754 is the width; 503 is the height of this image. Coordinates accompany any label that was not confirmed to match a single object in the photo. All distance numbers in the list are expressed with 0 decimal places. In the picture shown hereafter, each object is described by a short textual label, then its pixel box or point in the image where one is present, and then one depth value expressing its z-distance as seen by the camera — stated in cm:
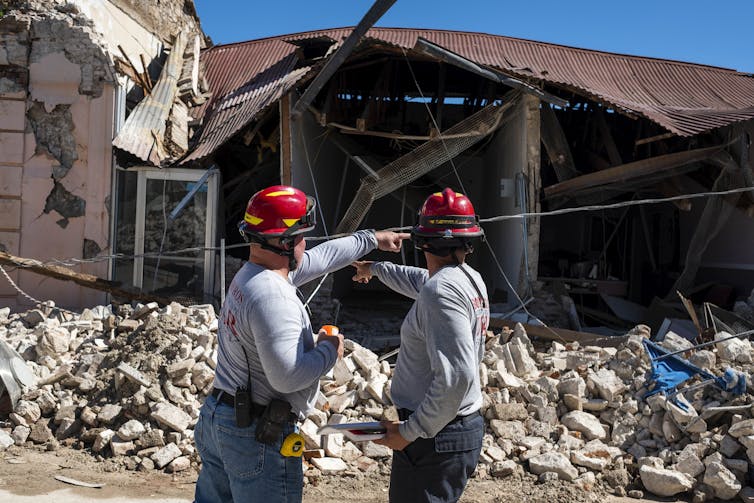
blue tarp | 528
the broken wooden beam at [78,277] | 826
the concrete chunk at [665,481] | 466
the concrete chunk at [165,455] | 505
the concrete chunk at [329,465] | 499
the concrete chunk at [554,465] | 486
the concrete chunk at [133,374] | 570
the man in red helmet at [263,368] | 227
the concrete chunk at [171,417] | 529
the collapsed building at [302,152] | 898
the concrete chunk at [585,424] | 538
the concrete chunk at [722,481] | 459
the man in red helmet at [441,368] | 235
